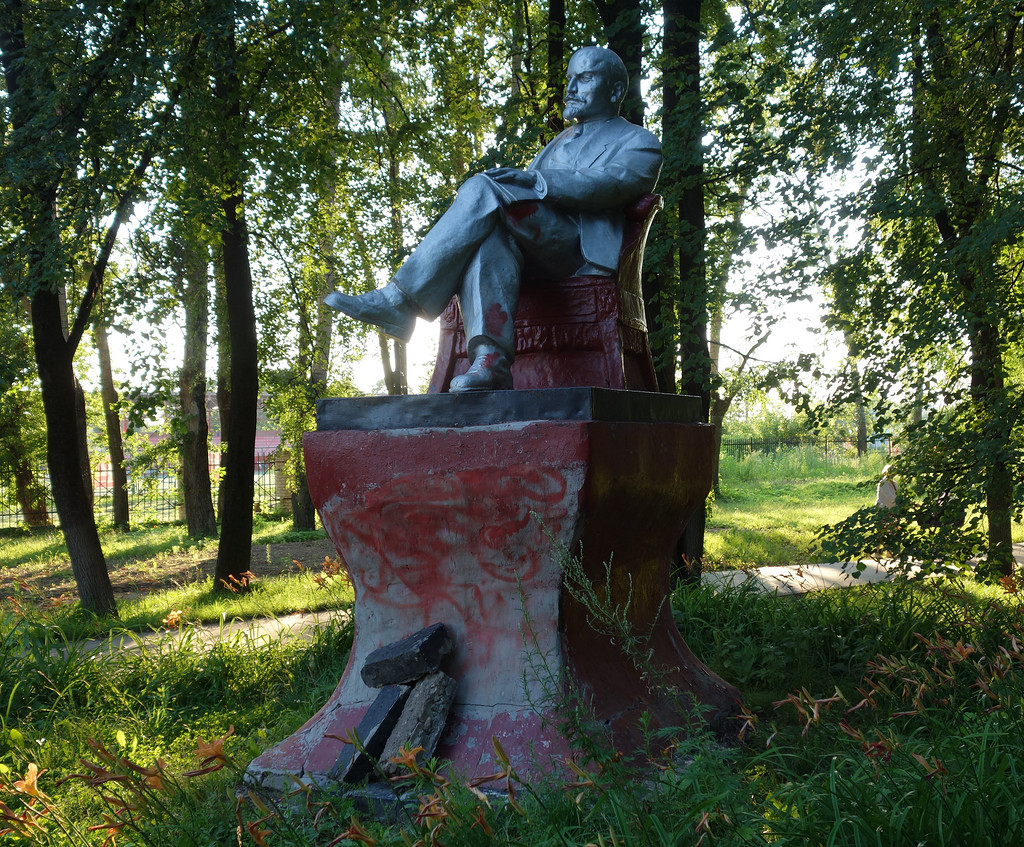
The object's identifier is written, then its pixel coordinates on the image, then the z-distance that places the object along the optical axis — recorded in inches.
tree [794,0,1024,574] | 192.2
